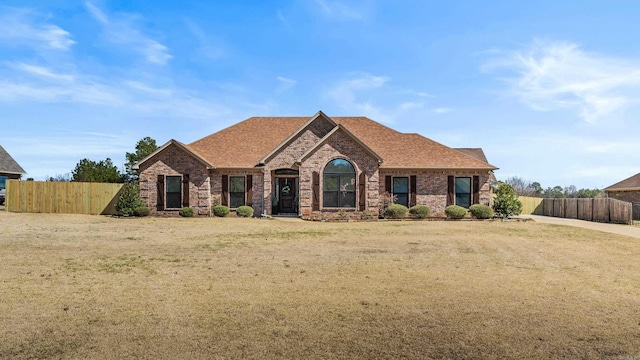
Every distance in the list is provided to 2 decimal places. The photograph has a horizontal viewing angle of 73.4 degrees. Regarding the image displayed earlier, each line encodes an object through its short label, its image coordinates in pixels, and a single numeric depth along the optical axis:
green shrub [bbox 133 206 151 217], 25.95
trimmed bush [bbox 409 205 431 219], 26.06
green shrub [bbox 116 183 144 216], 26.12
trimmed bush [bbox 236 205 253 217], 26.22
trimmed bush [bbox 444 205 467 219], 25.91
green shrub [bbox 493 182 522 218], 26.88
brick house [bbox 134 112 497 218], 25.41
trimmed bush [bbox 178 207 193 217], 25.92
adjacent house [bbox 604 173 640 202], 34.88
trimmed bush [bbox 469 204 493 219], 26.16
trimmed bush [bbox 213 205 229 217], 26.30
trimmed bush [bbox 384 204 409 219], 25.55
